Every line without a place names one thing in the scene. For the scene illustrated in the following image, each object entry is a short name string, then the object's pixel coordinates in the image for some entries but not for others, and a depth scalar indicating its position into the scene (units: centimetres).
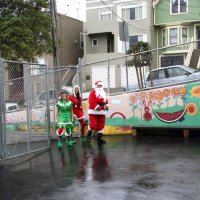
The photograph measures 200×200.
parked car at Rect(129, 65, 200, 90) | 1223
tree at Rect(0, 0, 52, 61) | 1953
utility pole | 2089
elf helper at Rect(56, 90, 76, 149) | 1072
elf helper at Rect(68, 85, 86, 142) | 1138
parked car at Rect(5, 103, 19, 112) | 1139
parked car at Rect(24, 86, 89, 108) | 1221
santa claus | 1130
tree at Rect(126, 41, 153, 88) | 1246
